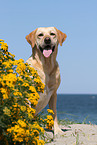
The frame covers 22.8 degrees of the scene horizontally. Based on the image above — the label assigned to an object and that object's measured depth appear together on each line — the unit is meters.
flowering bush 3.17
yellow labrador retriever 5.31
